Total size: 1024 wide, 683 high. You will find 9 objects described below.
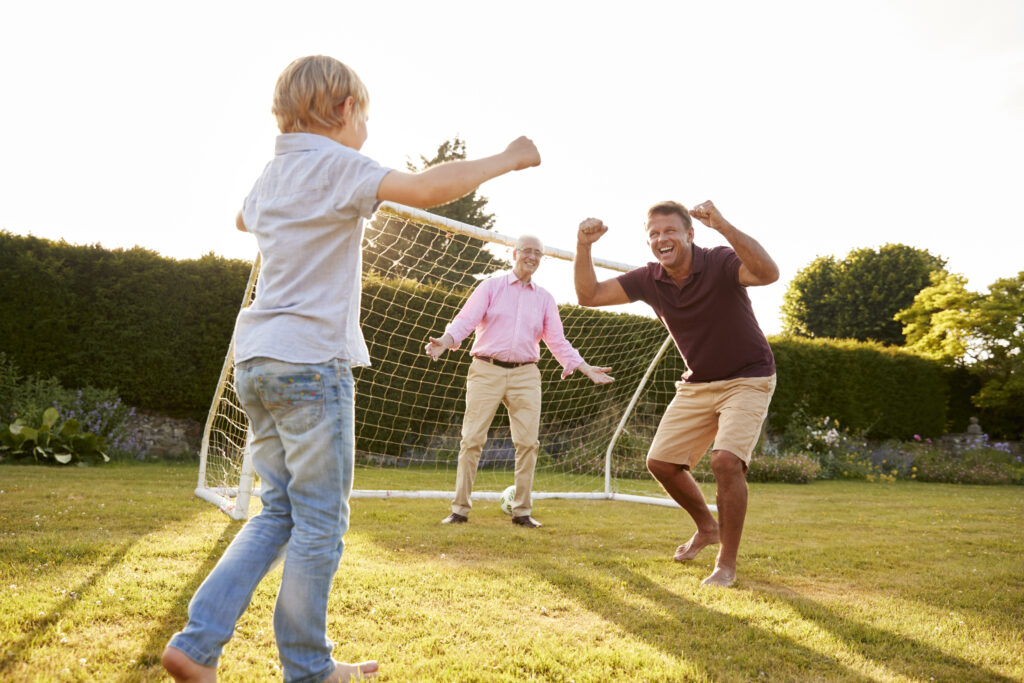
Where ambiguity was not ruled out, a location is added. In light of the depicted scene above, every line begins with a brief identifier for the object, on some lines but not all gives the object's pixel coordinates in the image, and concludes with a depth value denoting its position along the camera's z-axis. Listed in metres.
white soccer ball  5.13
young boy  1.56
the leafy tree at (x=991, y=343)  13.98
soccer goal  7.92
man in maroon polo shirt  3.23
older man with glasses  4.71
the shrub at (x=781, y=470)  9.63
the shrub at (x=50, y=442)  6.83
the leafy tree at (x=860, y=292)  24.14
